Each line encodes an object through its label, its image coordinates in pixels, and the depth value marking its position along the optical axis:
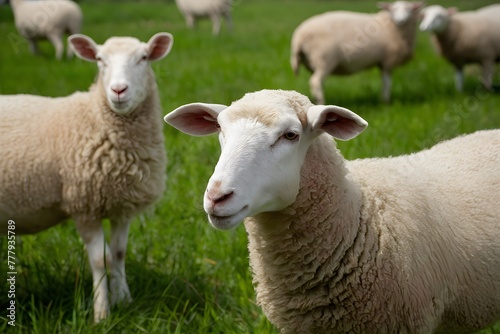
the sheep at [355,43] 7.39
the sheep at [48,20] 11.24
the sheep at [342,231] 2.12
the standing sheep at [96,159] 3.37
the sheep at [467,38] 8.19
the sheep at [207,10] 17.02
